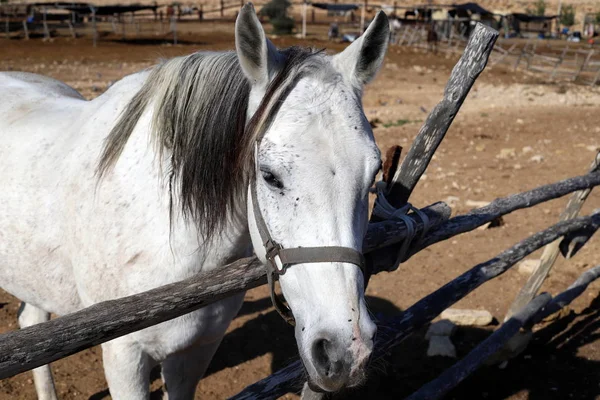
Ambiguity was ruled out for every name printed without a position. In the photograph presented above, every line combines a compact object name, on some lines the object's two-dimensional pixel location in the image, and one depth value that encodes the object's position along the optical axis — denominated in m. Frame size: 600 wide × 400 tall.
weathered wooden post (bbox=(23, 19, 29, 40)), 27.79
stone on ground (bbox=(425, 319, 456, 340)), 4.73
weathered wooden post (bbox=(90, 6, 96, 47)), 26.90
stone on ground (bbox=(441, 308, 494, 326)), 4.90
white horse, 1.90
